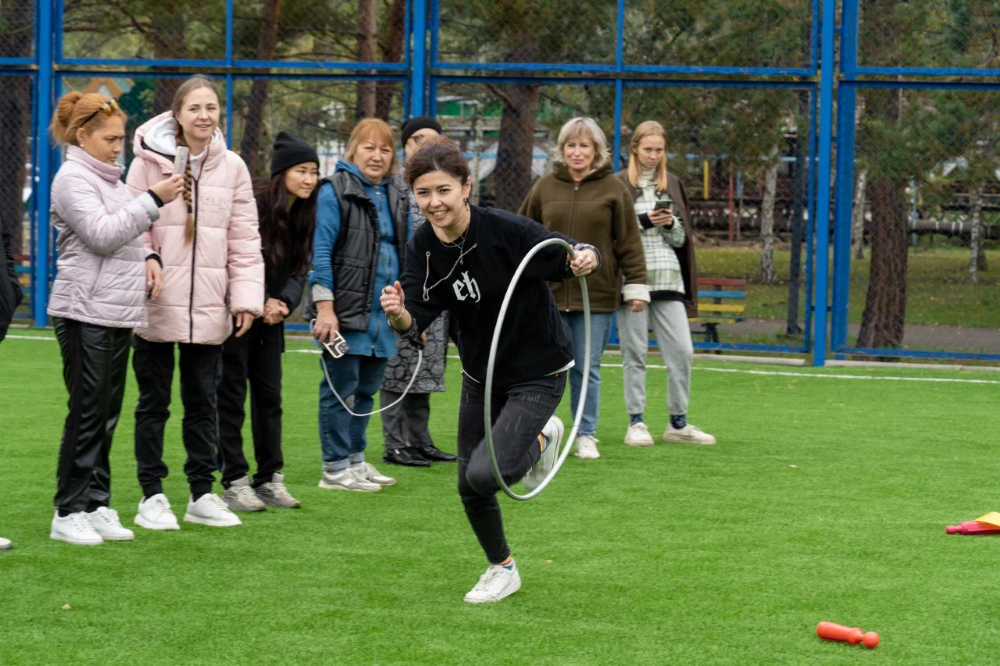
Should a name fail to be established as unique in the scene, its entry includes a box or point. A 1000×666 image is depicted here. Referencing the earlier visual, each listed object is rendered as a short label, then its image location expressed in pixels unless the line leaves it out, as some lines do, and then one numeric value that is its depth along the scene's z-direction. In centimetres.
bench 2357
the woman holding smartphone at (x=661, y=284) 1532
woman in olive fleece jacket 1448
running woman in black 891
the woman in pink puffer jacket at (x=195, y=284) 1089
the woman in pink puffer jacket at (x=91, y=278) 1018
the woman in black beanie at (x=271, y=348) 1204
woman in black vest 1268
